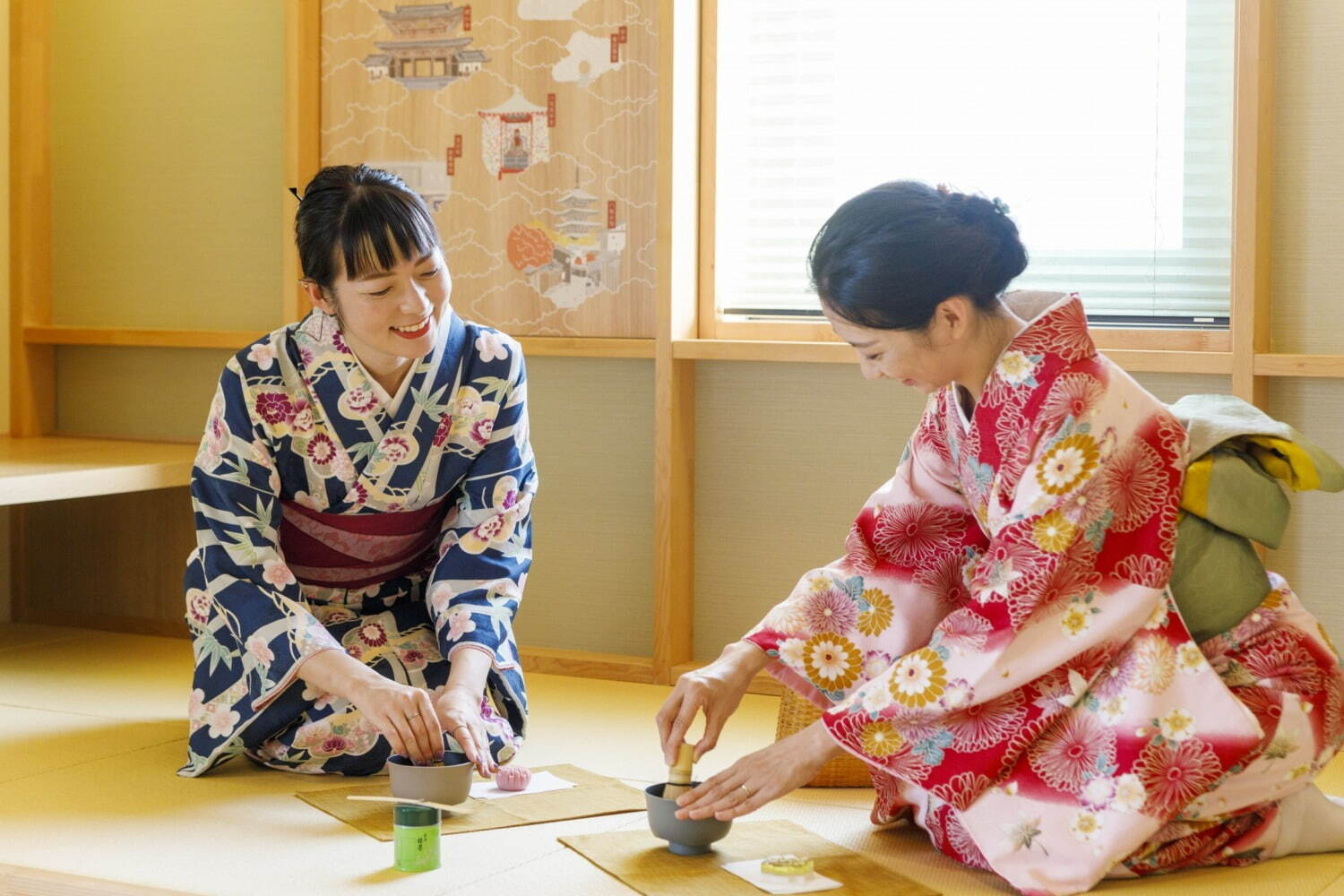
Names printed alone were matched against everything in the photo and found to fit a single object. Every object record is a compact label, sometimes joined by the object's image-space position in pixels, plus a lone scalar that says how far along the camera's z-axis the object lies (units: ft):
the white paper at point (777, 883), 7.10
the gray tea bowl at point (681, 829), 7.45
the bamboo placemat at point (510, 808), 8.18
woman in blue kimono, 9.21
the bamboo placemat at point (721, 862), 7.17
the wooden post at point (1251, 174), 10.39
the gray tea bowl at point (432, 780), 8.10
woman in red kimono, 7.15
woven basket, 9.14
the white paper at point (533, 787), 8.71
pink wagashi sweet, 8.80
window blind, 11.16
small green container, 7.39
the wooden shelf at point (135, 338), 14.14
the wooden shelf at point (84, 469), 12.06
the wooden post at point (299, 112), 13.60
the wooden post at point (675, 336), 12.26
